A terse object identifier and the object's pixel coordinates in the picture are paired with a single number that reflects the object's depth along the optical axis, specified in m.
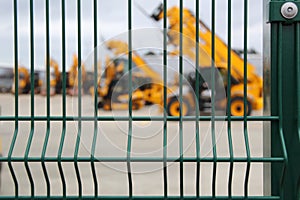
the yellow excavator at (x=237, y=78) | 10.21
